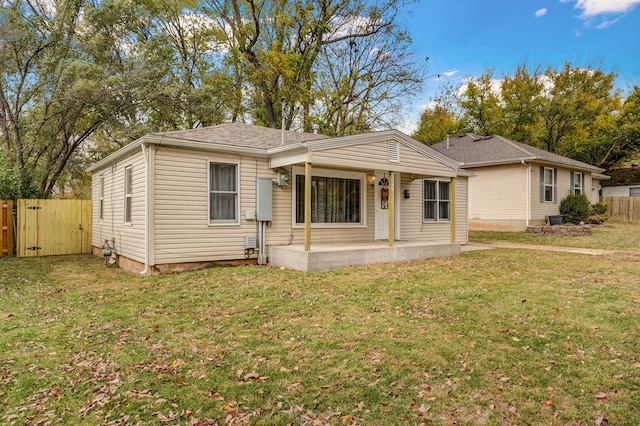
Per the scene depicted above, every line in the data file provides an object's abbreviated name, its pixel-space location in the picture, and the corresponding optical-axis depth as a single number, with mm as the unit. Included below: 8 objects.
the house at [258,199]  8125
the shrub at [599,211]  19906
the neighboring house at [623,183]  25266
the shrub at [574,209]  18594
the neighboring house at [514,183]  17156
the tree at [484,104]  29047
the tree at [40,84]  13188
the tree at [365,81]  20906
